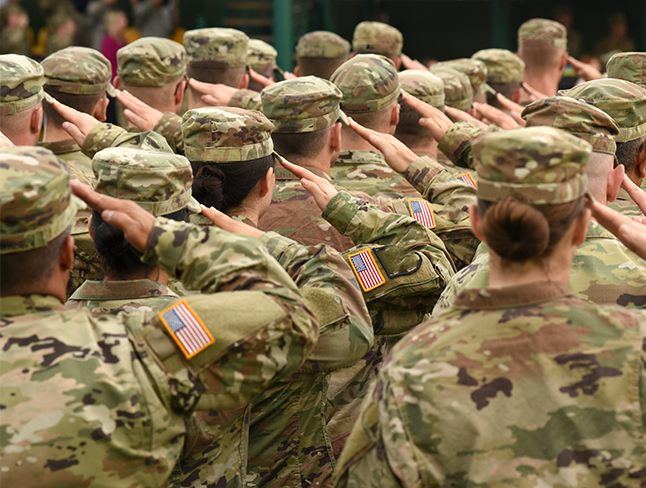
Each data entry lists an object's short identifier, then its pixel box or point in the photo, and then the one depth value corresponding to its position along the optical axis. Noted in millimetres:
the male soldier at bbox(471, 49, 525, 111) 13195
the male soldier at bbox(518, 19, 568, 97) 14047
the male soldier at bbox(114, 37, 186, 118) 9539
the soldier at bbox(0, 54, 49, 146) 7031
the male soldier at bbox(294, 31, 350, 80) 12758
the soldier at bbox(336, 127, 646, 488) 3383
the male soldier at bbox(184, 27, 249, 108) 10906
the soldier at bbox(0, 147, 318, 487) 3367
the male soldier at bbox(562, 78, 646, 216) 6277
